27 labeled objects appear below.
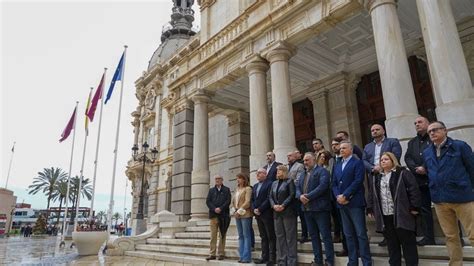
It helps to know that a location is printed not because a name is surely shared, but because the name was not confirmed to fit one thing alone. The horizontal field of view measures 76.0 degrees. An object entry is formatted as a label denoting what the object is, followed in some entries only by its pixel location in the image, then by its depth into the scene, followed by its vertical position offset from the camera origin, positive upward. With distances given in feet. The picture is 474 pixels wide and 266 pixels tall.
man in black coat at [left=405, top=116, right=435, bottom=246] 13.90 +2.03
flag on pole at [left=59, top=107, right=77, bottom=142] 57.31 +16.76
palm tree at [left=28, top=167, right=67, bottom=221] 159.74 +21.34
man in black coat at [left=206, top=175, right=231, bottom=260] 22.02 +0.24
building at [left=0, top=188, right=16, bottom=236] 143.95 +7.04
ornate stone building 18.86 +14.66
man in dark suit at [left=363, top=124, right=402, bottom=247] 15.38 +3.33
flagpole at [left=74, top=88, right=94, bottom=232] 55.57 +13.26
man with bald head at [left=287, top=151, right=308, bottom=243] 18.24 +2.61
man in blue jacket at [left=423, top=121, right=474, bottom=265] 11.43 +1.05
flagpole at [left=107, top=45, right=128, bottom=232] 45.11 +7.05
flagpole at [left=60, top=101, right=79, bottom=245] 58.57 +16.76
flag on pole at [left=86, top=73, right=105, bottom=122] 50.26 +19.65
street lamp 58.85 +2.74
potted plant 36.47 -2.40
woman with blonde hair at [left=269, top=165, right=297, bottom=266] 16.88 -0.18
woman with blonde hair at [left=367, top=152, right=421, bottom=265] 12.76 +0.34
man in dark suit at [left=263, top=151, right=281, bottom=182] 20.25 +3.36
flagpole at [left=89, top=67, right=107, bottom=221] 49.39 +13.58
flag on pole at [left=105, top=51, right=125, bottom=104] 50.19 +23.30
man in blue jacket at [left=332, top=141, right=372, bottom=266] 13.99 +0.52
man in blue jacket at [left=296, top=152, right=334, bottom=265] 15.74 +0.39
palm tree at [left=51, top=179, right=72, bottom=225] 160.25 +16.17
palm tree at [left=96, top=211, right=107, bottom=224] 336.08 +6.47
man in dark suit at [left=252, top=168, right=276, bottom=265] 18.60 +0.02
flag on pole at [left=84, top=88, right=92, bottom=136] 55.52 +17.79
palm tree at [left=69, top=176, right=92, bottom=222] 162.50 +17.80
